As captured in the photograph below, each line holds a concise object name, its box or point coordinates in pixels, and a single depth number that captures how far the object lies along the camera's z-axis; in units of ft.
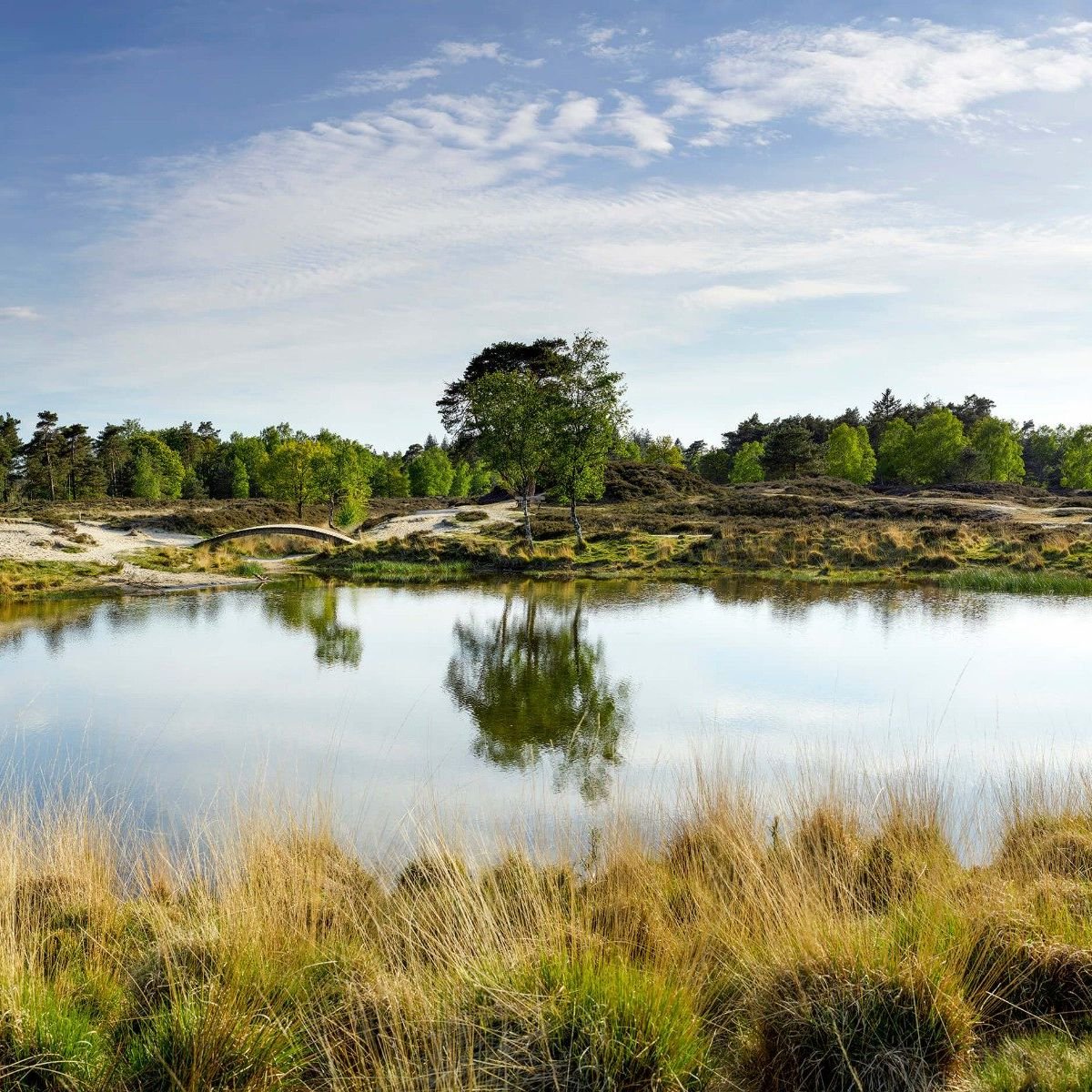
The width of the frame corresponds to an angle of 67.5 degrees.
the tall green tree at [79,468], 274.77
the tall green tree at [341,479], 169.48
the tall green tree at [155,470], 269.64
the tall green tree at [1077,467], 235.20
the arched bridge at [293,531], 131.54
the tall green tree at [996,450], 238.07
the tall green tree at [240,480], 294.66
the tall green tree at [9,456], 273.33
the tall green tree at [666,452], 302.04
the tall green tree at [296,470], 176.55
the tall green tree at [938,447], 225.76
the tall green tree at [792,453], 253.03
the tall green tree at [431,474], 291.79
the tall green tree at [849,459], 238.27
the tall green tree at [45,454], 254.27
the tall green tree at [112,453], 289.94
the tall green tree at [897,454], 238.89
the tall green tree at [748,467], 262.67
